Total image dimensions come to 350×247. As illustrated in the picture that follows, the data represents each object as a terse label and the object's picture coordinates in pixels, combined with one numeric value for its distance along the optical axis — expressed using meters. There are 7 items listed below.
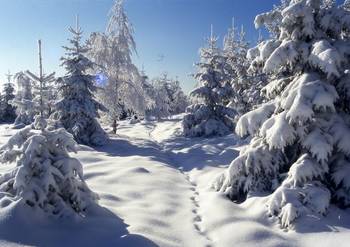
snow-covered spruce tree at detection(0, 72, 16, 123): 60.53
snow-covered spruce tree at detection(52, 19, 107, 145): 22.27
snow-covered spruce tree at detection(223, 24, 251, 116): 33.19
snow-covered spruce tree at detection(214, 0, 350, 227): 8.78
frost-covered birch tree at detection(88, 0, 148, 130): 29.45
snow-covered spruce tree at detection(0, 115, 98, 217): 7.75
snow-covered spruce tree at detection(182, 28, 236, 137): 25.97
